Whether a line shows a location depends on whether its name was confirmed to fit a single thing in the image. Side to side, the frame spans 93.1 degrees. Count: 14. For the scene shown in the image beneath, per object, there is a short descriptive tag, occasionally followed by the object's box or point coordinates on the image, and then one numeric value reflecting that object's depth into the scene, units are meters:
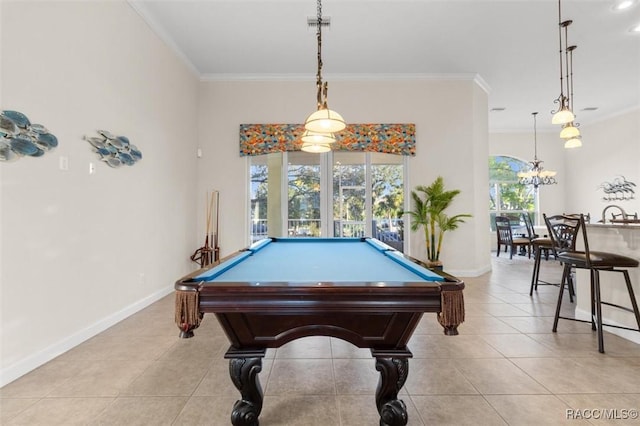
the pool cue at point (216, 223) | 4.92
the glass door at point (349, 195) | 5.28
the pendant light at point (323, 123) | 2.32
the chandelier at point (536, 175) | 7.07
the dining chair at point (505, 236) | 6.93
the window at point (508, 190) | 8.56
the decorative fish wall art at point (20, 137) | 1.95
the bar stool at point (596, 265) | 2.34
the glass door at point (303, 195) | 5.27
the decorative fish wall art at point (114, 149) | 2.78
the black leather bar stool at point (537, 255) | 3.93
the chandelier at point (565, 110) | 3.20
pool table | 1.24
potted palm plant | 4.88
